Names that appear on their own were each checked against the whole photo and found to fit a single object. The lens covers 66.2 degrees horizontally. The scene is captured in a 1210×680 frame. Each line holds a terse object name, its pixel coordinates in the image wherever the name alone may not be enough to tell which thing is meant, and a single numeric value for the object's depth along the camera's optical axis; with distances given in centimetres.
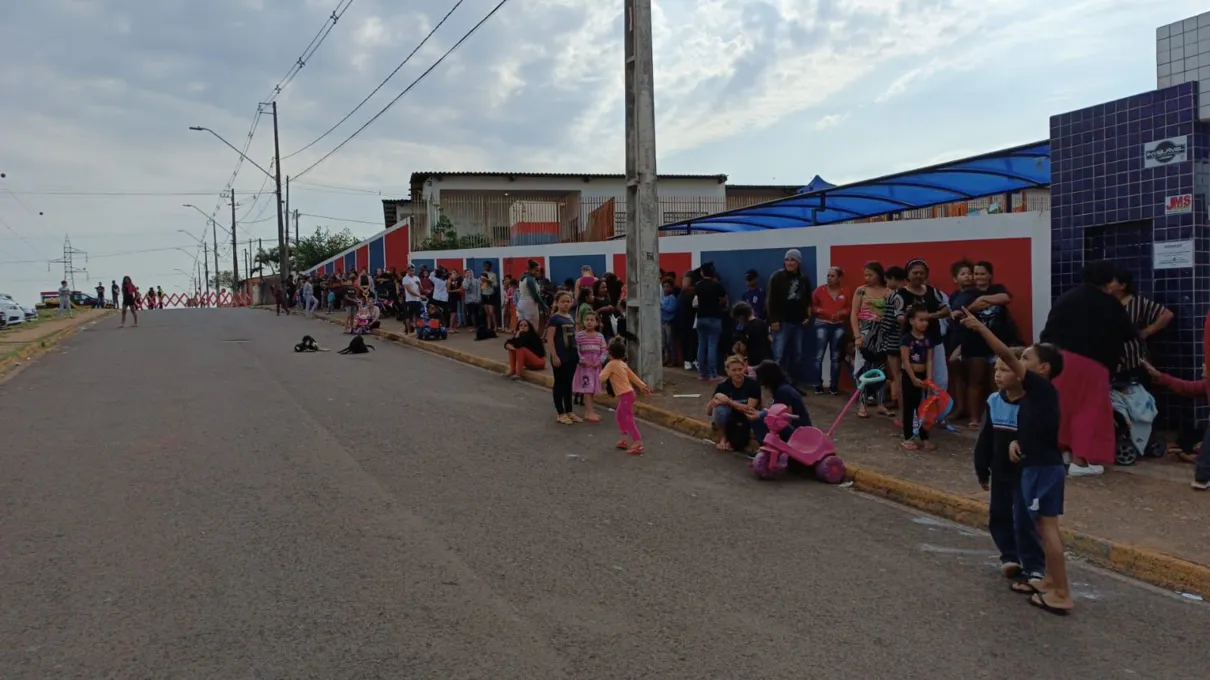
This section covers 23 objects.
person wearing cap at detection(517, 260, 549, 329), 1508
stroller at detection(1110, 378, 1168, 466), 767
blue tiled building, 801
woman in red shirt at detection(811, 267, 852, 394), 1120
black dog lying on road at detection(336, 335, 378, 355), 1842
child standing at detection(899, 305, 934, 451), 853
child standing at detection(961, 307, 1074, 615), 484
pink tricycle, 776
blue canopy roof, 1166
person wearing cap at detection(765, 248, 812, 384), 1147
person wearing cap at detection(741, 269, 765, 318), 1236
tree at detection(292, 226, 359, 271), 6862
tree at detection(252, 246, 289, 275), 8081
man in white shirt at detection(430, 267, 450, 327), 2178
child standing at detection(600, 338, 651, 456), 895
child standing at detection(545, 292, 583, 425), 1033
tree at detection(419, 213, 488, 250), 3425
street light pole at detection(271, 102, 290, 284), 4298
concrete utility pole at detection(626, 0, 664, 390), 1188
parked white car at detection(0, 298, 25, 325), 3148
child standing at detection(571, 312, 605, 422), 1031
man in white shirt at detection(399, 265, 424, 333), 2144
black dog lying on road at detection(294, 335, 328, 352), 1880
